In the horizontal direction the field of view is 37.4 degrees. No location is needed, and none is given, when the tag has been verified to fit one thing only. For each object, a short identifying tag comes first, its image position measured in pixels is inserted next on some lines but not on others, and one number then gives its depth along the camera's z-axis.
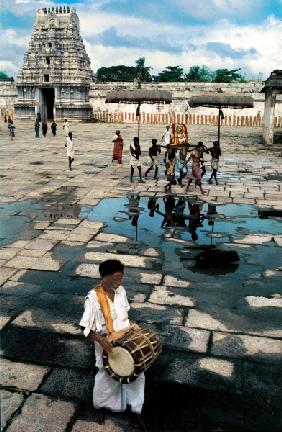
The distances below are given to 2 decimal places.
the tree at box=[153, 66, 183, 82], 58.76
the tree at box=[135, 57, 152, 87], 64.94
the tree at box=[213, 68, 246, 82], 58.63
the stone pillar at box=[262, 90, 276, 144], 20.67
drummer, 3.36
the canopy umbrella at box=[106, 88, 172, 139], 16.14
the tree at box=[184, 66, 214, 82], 63.04
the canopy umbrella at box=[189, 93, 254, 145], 16.67
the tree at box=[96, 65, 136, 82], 74.04
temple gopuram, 35.28
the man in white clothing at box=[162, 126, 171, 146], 17.22
